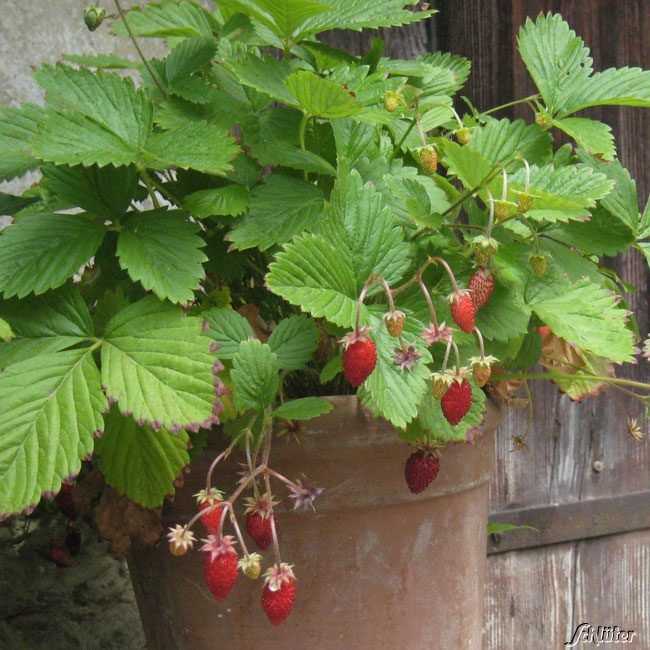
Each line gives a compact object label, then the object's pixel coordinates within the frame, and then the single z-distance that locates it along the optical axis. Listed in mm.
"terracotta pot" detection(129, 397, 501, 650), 843
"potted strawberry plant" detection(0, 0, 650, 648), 779
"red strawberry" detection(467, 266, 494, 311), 806
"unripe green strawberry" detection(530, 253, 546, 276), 839
